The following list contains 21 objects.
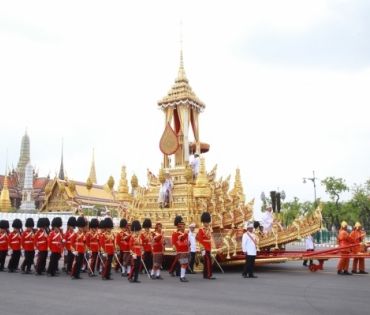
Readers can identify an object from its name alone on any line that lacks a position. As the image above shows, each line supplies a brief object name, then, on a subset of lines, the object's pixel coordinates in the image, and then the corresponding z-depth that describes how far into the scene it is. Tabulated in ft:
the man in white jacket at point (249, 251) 33.94
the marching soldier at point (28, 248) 37.78
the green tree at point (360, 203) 111.65
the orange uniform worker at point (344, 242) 36.19
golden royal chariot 39.37
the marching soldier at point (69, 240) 35.96
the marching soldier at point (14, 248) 39.34
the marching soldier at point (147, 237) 35.49
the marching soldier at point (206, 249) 33.45
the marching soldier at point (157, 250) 34.32
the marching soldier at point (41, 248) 36.37
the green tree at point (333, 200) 108.47
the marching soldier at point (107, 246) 32.91
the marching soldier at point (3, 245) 39.50
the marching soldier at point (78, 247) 33.60
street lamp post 109.91
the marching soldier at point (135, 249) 31.60
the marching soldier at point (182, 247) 32.73
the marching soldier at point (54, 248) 35.47
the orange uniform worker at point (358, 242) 36.00
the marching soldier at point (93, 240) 35.42
